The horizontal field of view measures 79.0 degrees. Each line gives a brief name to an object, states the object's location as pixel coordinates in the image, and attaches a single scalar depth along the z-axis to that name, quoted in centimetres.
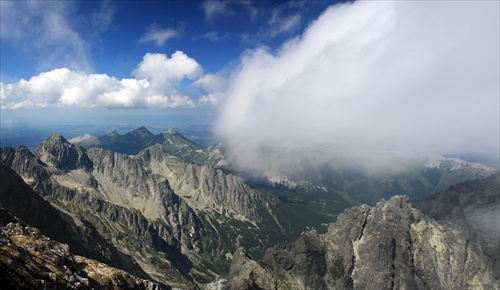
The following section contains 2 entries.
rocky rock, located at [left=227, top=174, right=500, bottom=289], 16488
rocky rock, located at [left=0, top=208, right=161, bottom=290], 2806
